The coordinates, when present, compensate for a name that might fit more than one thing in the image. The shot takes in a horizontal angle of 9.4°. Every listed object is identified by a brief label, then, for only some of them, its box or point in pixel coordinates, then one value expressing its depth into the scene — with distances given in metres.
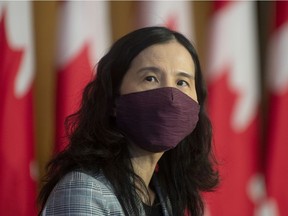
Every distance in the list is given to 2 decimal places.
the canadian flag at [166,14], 3.33
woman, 2.85
